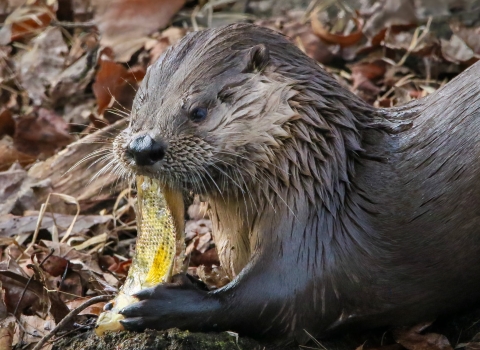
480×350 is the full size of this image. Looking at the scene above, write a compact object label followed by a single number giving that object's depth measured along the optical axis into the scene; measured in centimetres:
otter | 545
